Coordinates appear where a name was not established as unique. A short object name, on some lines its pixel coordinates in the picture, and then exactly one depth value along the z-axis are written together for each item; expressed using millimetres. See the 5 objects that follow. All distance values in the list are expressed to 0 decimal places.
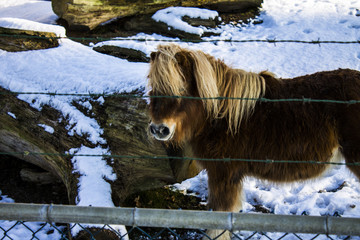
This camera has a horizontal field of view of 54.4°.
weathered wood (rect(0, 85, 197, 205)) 3932
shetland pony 2982
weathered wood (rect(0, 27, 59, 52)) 4875
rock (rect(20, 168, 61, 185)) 4633
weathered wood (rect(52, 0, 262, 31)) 8594
